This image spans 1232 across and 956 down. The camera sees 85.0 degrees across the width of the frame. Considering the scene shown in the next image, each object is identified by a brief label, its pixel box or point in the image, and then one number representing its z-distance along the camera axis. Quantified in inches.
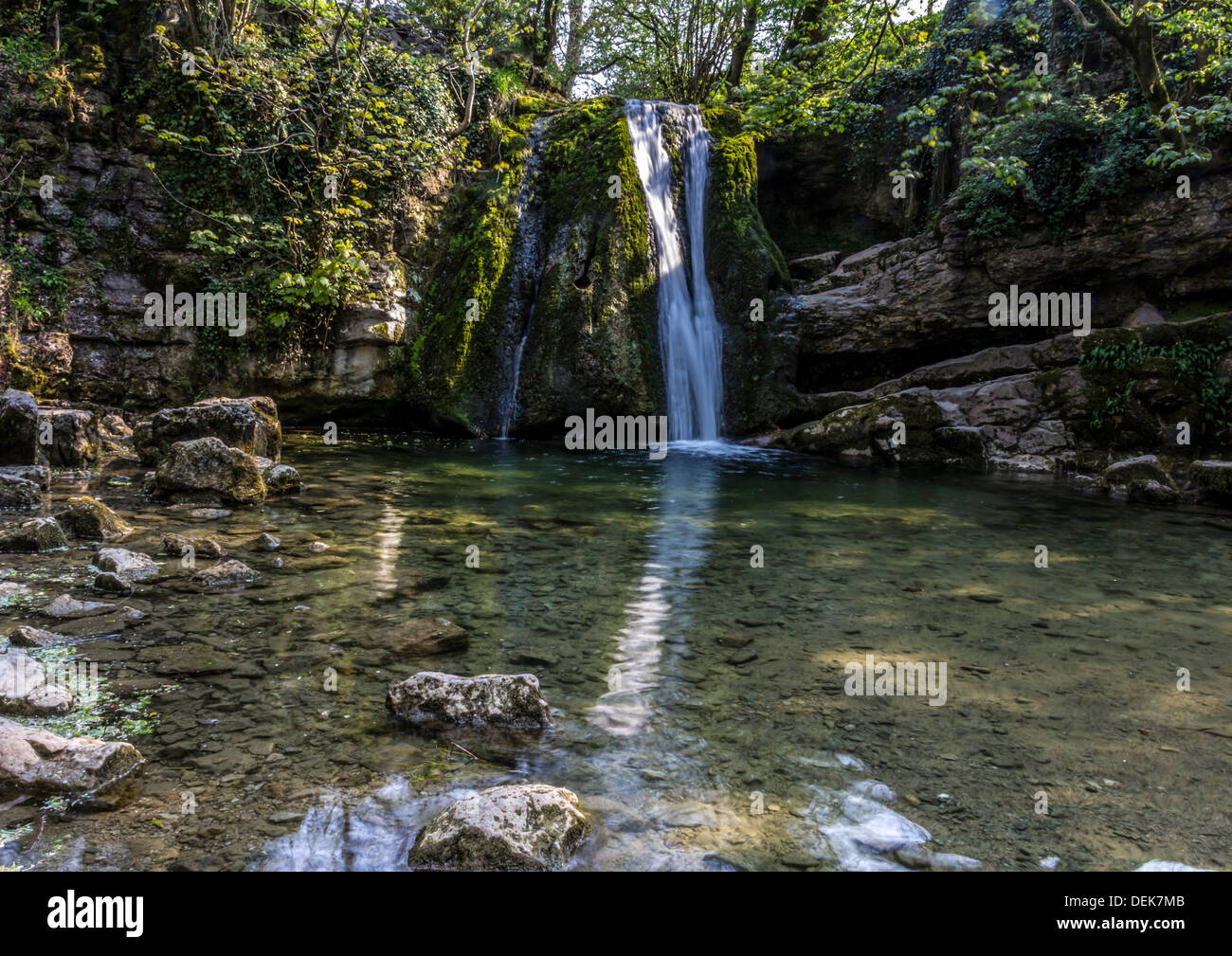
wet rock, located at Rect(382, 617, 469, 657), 135.0
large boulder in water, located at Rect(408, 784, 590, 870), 74.1
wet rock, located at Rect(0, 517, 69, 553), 183.0
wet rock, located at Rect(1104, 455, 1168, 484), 360.5
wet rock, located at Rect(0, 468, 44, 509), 236.1
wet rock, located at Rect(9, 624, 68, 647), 124.0
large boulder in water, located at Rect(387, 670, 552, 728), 107.1
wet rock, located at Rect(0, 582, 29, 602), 147.6
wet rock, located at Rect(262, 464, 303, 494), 282.2
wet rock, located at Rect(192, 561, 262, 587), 166.4
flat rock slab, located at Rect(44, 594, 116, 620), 140.3
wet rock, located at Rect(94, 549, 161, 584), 164.2
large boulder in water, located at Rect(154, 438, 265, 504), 259.4
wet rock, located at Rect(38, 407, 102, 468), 315.0
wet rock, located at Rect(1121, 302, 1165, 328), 486.3
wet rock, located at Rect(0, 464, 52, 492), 266.5
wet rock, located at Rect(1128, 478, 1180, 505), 344.5
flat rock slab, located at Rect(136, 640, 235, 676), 120.3
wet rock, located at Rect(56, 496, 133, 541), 201.5
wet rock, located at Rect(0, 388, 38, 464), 289.6
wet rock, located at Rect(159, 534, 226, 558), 185.9
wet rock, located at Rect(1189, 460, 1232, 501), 331.9
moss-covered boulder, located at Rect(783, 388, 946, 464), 464.8
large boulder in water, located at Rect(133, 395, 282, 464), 322.7
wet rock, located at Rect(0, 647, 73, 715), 102.1
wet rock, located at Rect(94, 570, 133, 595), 155.9
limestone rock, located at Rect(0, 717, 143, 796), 81.9
